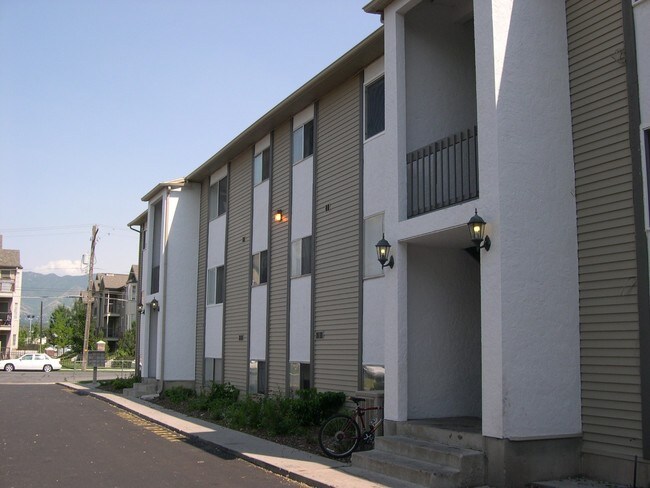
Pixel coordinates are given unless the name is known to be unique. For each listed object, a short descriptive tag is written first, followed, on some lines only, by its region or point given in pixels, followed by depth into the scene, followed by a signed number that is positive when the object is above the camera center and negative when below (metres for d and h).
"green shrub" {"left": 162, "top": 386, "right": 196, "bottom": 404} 21.86 -1.89
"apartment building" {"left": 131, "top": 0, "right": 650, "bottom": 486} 8.72 +1.47
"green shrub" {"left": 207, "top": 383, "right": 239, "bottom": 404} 19.37 -1.62
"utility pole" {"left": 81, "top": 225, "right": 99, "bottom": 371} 46.50 +3.84
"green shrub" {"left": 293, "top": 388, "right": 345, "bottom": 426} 14.10 -1.42
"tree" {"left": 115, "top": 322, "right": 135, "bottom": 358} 59.53 -1.11
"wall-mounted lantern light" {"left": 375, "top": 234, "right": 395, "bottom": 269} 11.09 +1.29
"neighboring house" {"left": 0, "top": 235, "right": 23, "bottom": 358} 63.56 +3.11
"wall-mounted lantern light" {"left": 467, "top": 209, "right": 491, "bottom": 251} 9.14 +1.33
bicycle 11.34 -1.58
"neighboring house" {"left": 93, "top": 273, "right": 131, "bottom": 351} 77.62 +2.64
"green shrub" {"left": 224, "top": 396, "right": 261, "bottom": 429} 15.22 -1.79
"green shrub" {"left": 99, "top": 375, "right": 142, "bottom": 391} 28.73 -2.06
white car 49.88 -2.21
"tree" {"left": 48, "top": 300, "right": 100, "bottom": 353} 68.08 +0.53
